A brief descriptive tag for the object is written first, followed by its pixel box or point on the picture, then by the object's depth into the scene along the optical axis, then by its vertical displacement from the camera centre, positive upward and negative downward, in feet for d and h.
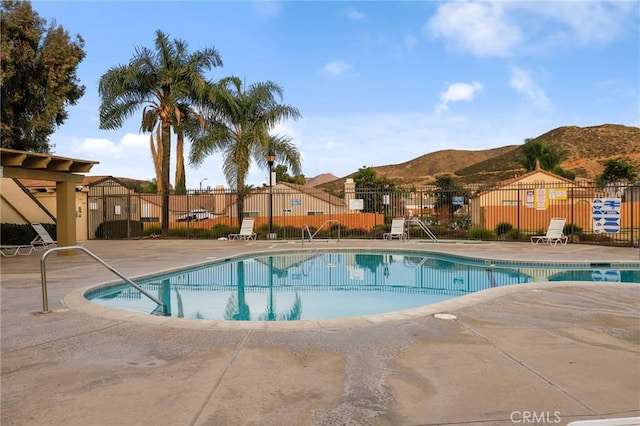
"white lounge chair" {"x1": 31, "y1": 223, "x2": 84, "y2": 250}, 47.93 -1.97
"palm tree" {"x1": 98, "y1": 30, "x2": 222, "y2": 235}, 67.92 +19.65
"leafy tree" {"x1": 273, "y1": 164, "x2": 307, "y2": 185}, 171.37 +15.71
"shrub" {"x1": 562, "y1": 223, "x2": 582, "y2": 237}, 60.37 -2.23
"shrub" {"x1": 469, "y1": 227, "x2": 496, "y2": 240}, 62.28 -2.63
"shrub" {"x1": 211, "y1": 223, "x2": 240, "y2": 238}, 69.72 -1.98
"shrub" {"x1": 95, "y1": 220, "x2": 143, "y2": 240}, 72.54 -1.65
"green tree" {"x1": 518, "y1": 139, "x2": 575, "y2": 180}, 147.23 +19.18
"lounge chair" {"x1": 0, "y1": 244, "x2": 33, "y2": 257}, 45.30 -3.19
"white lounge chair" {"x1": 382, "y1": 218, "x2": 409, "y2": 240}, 62.33 -1.94
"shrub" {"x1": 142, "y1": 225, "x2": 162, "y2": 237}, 74.69 -1.96
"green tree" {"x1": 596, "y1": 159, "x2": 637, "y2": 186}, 133.39 +12.50
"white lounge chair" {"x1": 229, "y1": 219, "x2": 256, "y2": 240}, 64.85 -2.01
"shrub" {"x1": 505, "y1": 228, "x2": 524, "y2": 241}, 60.44 -2.75
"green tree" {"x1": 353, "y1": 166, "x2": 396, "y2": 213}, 142.92 +12.06
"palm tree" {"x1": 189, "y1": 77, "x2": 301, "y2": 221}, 70.28 +13.79
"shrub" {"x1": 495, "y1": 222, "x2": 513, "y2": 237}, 70.74 -2.11
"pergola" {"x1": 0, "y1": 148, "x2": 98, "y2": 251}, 36.94 +4.27
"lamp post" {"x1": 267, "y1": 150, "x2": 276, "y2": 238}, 64.90 +6.83
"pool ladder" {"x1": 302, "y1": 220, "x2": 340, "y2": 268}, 43.04 -4.10
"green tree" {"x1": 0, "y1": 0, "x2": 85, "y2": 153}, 58.70 +19.51
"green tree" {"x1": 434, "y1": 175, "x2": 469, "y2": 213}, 60.41 +3.90
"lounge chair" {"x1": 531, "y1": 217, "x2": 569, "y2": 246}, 52.54 -2.21
